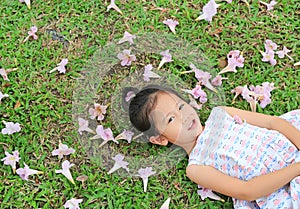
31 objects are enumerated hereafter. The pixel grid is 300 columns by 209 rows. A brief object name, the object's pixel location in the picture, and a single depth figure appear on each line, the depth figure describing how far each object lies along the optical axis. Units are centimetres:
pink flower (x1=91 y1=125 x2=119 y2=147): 326
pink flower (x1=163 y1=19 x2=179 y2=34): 370
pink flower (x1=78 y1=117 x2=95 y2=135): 330
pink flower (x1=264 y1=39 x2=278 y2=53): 357
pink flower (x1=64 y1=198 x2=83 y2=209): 303
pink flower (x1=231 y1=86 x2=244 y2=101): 339
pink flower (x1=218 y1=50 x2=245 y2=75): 348
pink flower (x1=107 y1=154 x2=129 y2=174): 317
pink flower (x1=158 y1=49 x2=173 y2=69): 355
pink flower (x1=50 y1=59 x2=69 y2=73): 354
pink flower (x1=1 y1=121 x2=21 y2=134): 329
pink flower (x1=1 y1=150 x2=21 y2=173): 318
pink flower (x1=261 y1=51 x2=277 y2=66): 352
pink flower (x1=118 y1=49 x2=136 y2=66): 354
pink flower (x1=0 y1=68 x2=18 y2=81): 352
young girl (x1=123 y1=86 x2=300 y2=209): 286
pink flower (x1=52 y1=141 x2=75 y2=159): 322
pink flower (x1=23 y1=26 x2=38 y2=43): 371
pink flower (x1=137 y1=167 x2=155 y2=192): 312
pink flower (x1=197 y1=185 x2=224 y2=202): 305
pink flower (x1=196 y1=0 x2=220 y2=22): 375
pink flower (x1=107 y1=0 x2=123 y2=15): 381
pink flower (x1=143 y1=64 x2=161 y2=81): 348
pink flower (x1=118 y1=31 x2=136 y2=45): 362
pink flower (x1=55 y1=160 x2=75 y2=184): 314
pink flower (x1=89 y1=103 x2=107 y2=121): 335
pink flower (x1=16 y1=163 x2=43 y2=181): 315
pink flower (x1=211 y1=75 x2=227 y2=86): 342
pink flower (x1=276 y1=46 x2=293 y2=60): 354
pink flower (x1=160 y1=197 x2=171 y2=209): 304
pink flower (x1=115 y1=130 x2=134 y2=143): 326
